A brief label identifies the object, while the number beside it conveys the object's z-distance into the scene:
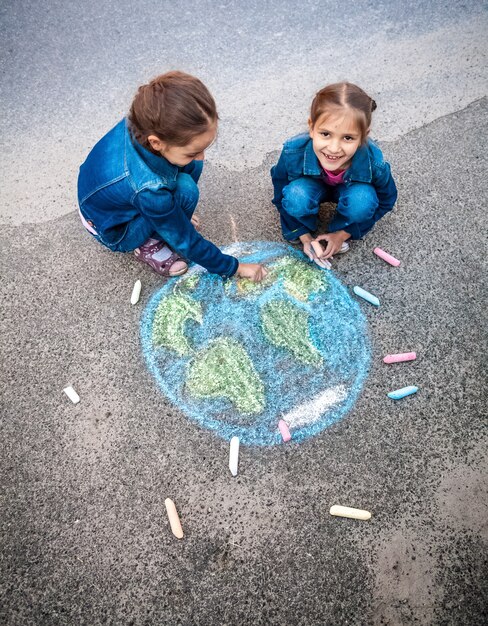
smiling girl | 2.39
